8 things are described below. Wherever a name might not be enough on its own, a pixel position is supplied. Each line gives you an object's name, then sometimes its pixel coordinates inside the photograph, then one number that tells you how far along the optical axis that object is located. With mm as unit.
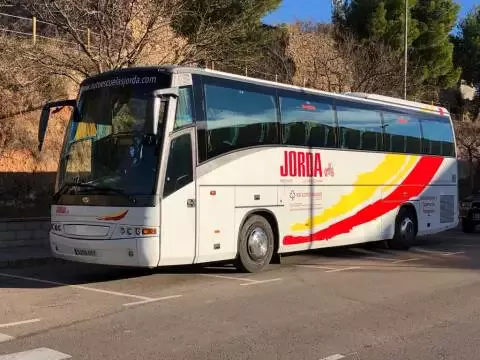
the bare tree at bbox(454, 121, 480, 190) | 42156
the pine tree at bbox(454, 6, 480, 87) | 49875
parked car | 22109
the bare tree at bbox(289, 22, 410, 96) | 29938
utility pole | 27334
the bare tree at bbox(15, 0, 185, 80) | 16328
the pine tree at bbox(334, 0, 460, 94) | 38750
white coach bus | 9508
